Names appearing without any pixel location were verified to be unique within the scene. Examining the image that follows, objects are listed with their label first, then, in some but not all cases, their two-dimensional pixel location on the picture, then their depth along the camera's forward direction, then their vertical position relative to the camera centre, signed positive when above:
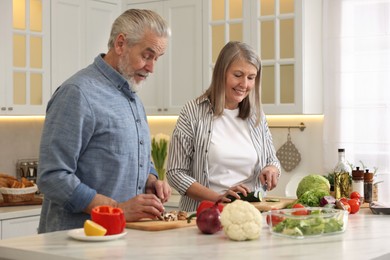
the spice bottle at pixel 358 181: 3.21 -0.23
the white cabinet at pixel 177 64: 5.06 +0.49
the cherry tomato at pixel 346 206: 2.85 -0.31
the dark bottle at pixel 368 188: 3.20 -0.27
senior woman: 3.22 -0.05
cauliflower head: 2.23 -0.29
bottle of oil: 3.25 -0.24
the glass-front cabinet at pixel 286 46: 4.58 +0.56
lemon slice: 2.17 -0.31
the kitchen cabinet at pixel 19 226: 4.18 -0.58
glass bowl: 2.30 -0.31
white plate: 2.15 -0.33
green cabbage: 3.23 -0.25
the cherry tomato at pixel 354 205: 2.91 -0.31
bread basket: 4.36 -0.40
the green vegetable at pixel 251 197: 3.03 -0.29
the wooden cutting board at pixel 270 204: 3.04 -0.33
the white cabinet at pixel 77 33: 4.85 +0.70
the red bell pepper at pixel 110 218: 2.20 -0.28
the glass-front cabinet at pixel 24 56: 4.51 +0.49
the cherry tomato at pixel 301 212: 2.45 -0.29
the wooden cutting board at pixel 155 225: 2.44 -0.33
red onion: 2.35 -0.31
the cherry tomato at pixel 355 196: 3.09 -0.29
